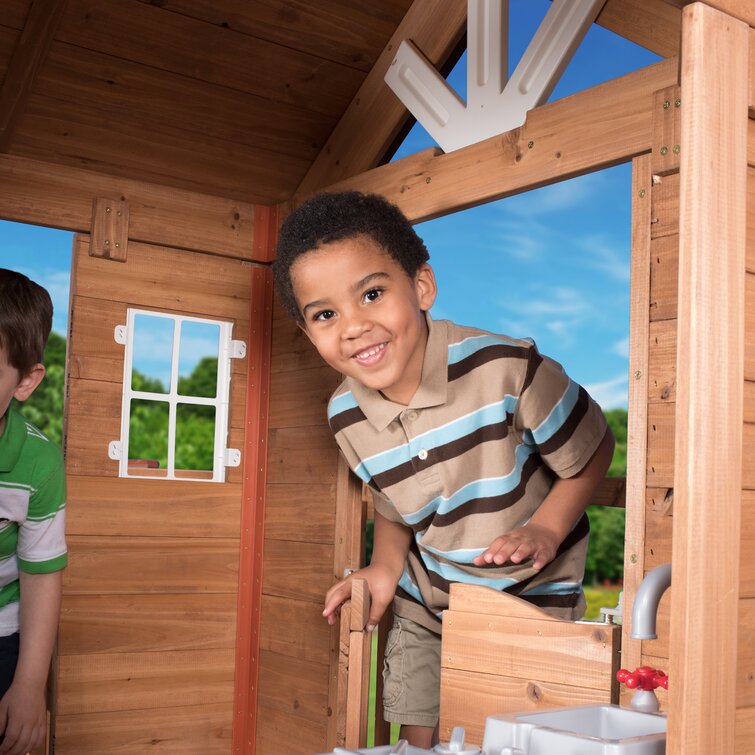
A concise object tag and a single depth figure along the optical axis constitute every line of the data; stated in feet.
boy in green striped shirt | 6.31
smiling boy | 6.82
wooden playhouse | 6.63
